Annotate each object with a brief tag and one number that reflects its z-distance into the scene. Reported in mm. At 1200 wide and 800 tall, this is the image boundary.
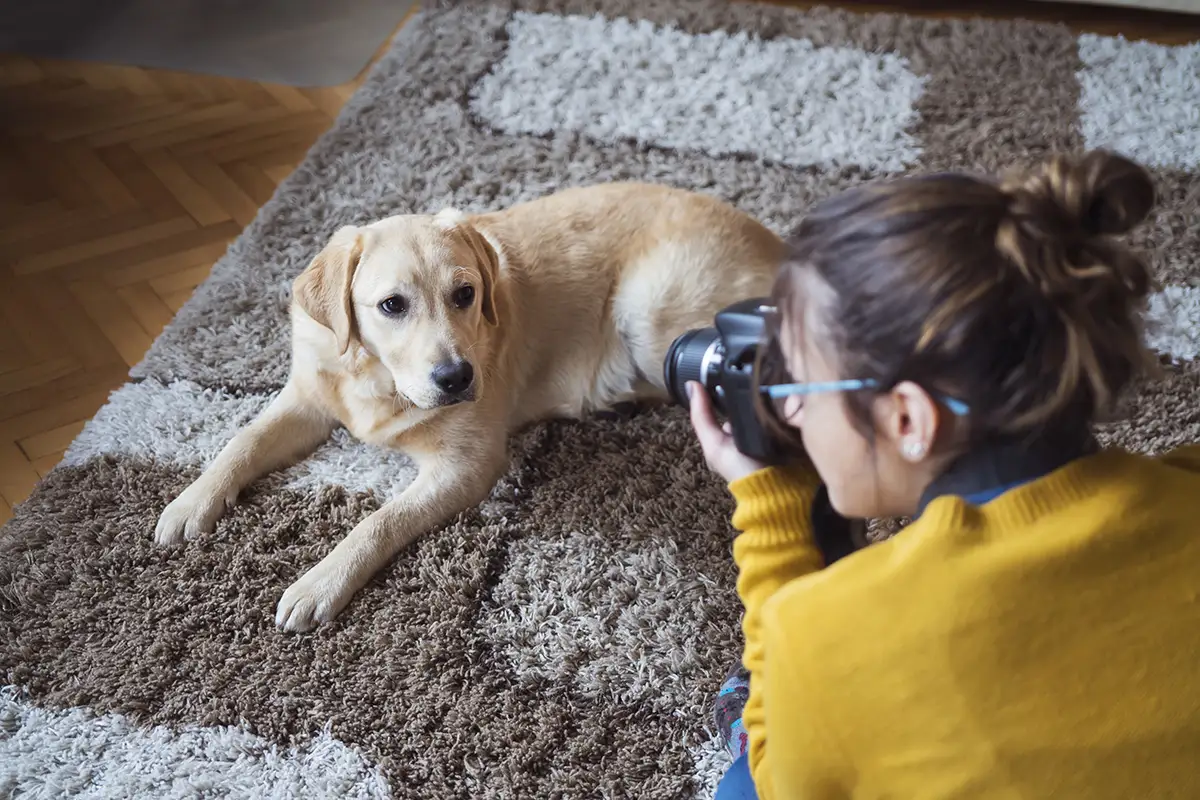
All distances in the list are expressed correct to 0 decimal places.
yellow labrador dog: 1820
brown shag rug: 1618
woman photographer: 911
